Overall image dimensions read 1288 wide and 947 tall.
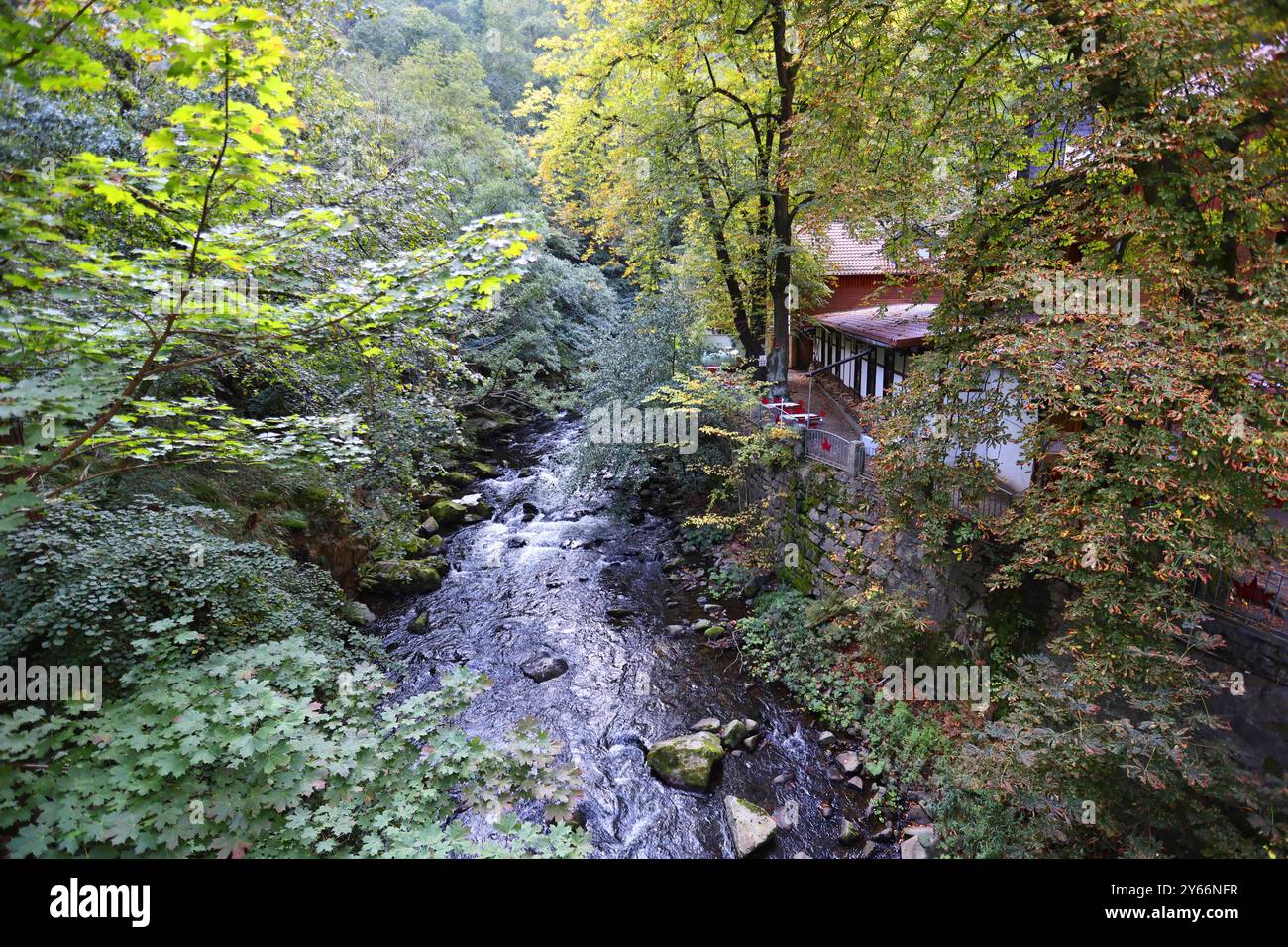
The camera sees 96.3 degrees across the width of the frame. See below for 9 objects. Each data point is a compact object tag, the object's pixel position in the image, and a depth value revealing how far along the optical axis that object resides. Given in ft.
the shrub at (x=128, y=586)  14.99
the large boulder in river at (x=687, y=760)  24.16
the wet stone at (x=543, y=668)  30.55
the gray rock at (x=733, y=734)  26.40
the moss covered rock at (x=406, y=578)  36.60
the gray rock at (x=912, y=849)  20.30
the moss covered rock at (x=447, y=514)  46.88
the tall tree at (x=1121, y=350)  13.79
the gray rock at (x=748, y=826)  21.34
